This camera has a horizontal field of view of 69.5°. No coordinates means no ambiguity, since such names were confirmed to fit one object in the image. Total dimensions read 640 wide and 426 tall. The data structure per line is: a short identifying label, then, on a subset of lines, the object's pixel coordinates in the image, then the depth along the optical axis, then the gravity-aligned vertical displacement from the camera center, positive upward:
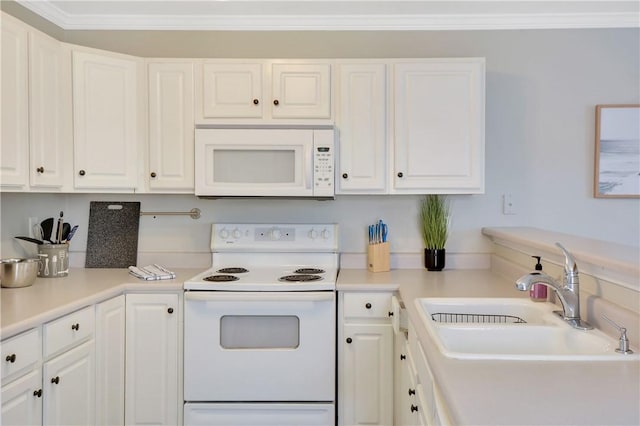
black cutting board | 2.74 -0.16
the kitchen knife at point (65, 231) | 2.49 -0.13
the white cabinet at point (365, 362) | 2.21 -0.74
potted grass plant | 2.64 -0.14
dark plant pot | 2.63 -0.29
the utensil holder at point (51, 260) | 2.35 -0.27
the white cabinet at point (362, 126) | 2.44 +0.44
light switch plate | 2.70 +0.03
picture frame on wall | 2.62 +0.34
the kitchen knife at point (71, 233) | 2.52 -0.14
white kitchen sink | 1.18 -0.39
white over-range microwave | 2.39 +0.24
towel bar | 2.76 -0.03
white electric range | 2.18 -0.69
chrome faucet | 1.48 -0.25
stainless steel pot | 2.02 -0.29
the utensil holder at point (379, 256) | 2.58 -0.27
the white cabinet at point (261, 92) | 2.44 +0.61
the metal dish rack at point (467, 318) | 1.84 -0.44
